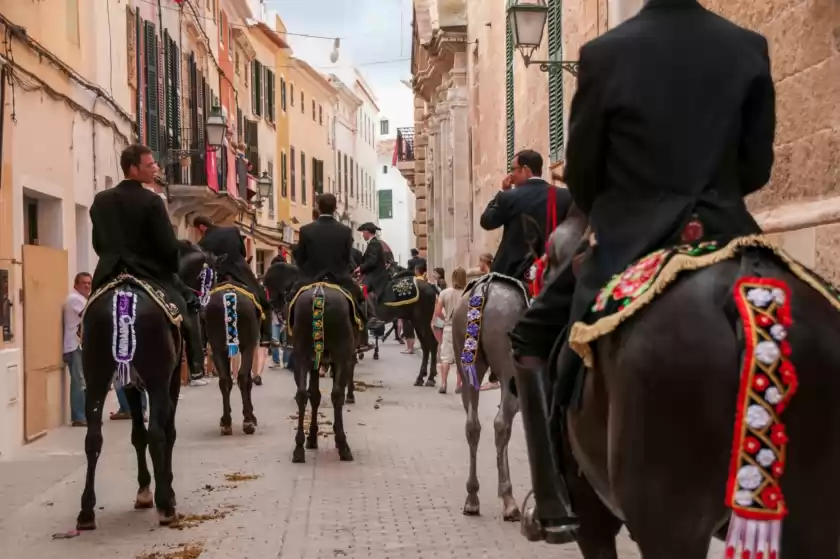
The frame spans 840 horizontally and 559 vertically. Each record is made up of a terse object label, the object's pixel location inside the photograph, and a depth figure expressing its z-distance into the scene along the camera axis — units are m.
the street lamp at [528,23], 13.16
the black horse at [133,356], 7.33
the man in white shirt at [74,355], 13.26
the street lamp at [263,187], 35.62
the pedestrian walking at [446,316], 17.23
